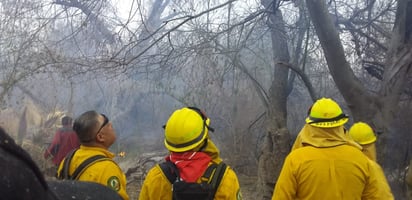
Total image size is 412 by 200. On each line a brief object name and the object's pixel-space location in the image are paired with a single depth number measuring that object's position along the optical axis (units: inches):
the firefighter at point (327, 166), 119.3
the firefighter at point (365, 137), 168.1
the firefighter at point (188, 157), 103.7
